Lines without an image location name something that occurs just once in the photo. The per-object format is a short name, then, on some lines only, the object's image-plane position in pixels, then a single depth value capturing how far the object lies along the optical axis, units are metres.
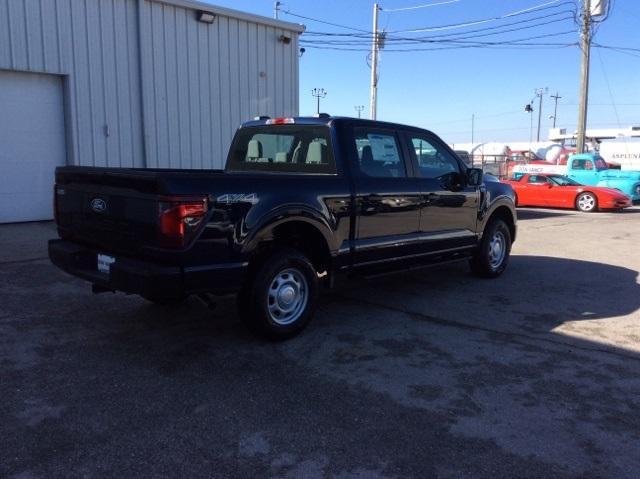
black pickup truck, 4.09
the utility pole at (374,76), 30.19
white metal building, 10.91
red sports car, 18.55
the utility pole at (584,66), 25.50
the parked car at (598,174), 21.27
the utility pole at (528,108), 67.19
